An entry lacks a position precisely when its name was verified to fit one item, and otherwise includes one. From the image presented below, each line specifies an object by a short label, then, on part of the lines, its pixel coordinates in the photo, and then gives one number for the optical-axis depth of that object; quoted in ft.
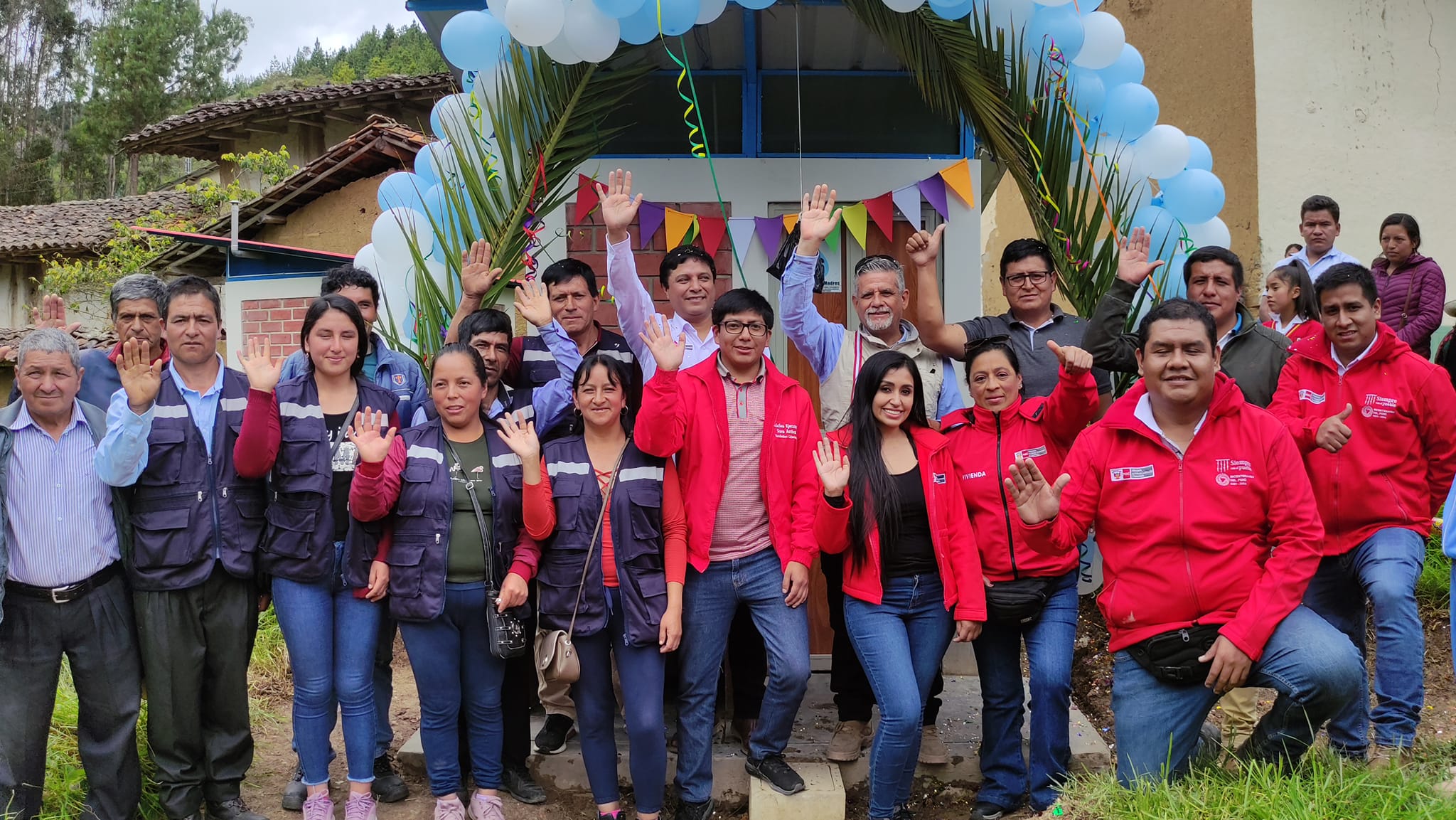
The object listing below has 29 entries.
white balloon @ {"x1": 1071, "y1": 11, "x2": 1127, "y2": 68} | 14.97
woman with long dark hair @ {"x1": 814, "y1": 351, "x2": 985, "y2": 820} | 11.88
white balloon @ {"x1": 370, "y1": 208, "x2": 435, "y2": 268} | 14.97
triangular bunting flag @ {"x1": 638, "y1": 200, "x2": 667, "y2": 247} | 18.39
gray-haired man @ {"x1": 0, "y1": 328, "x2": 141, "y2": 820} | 11.36
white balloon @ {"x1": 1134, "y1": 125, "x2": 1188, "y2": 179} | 15.30
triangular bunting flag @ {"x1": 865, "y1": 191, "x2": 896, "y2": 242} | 18.38
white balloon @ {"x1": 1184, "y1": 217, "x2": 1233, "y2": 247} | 15.69
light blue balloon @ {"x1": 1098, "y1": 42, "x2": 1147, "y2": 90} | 15.66
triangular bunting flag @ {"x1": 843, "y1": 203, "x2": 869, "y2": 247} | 18.30
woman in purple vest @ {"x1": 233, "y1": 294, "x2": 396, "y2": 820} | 11.98
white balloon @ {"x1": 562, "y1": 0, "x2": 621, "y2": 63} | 13.62
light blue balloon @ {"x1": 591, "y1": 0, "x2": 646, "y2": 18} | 13.50
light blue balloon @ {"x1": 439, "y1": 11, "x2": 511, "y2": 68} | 14.48
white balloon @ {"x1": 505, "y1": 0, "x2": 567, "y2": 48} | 13.28
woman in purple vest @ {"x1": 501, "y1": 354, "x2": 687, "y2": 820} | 12.02
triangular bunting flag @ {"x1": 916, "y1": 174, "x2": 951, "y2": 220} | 18.49
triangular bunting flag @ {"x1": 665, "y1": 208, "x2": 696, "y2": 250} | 18.15
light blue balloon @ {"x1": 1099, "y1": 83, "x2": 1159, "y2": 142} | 15.17
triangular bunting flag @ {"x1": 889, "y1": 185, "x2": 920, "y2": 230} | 18.44
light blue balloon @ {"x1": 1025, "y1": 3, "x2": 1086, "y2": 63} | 14.67
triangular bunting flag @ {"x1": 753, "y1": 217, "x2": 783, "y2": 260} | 18.37
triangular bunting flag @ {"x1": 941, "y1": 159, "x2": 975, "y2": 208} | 18.44
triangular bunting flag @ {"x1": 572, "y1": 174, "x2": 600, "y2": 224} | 17.95
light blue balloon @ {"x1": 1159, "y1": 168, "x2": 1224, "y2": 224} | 15.44
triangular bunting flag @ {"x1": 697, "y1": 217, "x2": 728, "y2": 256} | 18.79
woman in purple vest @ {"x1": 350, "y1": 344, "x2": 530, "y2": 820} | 11.87
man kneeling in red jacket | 10.18
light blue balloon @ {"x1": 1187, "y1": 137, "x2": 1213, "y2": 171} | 16.38
